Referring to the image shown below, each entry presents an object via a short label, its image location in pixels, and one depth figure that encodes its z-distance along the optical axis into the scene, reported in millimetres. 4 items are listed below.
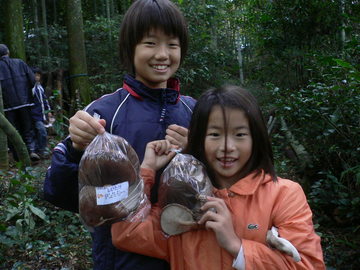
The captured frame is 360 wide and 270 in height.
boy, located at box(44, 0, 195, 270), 1580
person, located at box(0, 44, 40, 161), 6691
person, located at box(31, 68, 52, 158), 7219
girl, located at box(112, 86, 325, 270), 1398
